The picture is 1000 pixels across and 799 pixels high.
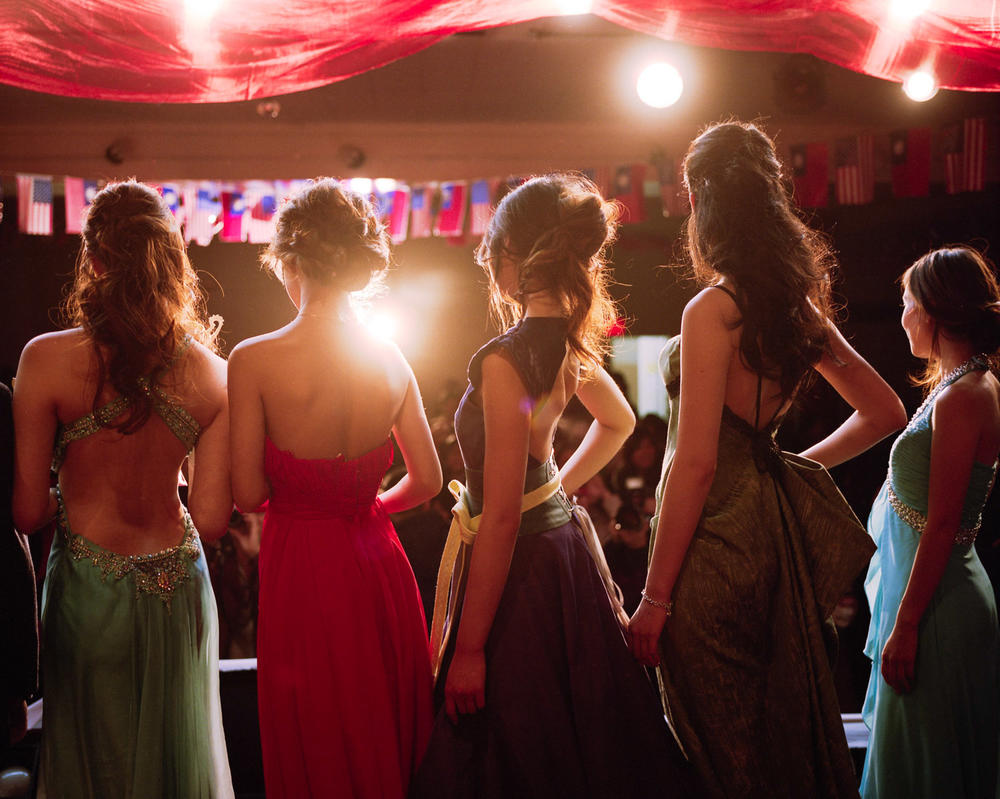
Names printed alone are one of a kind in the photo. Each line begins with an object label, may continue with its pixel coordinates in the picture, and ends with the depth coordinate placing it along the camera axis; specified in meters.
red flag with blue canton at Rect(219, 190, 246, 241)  4.23
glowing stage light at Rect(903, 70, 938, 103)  2.09
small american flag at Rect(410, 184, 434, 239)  4.39
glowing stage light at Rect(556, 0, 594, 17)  1.93
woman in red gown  1.65
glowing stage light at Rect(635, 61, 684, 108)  4.34
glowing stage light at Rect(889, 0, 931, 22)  1.99
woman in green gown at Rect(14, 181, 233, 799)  1.69
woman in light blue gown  1.87
